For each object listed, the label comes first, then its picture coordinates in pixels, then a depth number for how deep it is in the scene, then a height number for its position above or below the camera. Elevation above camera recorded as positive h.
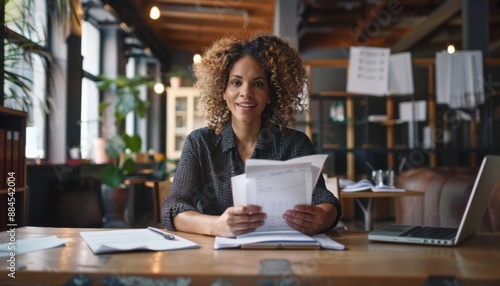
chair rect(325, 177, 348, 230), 2.30 -0.15
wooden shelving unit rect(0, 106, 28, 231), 2.20 -0.06
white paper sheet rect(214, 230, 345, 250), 1.14 -0.21
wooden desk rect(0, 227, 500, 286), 0.87 -0.23
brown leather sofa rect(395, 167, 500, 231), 2.96 -0.33
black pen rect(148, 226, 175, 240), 1.24 -0.21
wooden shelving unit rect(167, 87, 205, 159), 9.03 +0.80
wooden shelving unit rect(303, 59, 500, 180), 5.31 +0.43
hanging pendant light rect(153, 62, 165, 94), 9.44 +1.67
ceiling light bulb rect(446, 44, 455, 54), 5.20 +1.21
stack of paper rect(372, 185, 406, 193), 3.19 -0.23
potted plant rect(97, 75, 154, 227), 5.13 +0.06
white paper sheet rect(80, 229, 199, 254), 1.08 -0.21
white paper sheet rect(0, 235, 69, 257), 1.08 -0.22
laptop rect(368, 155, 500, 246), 1.16 -0.20
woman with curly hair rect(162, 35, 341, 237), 1.60 +0.12
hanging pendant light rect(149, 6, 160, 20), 5.64 +1.74
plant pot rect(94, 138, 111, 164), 5.90 +0.04
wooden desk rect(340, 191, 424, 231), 3.09 -0.26
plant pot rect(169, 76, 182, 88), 9.05 +1.42
